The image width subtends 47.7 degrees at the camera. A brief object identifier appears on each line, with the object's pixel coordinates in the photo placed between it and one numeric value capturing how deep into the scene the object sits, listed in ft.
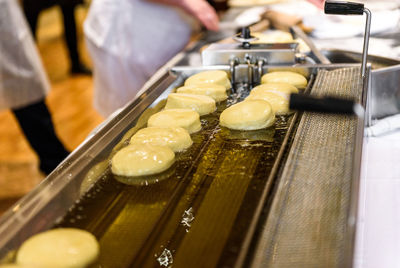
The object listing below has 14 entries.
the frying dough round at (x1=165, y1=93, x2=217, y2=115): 3.50
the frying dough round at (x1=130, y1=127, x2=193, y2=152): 2.90
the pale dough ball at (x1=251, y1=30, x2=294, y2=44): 5.54
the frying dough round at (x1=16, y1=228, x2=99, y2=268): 1.92
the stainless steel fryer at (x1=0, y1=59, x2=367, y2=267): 1.93
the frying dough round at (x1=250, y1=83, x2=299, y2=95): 3.63
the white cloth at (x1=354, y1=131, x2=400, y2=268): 2.46
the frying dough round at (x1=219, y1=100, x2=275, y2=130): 3.17
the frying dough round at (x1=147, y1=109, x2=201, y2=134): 3.18
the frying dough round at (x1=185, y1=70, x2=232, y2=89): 3.93
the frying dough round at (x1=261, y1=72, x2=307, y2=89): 3.87
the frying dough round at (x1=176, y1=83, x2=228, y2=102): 3.72
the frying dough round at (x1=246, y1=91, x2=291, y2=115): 3.42
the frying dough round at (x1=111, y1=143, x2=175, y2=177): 2.61
